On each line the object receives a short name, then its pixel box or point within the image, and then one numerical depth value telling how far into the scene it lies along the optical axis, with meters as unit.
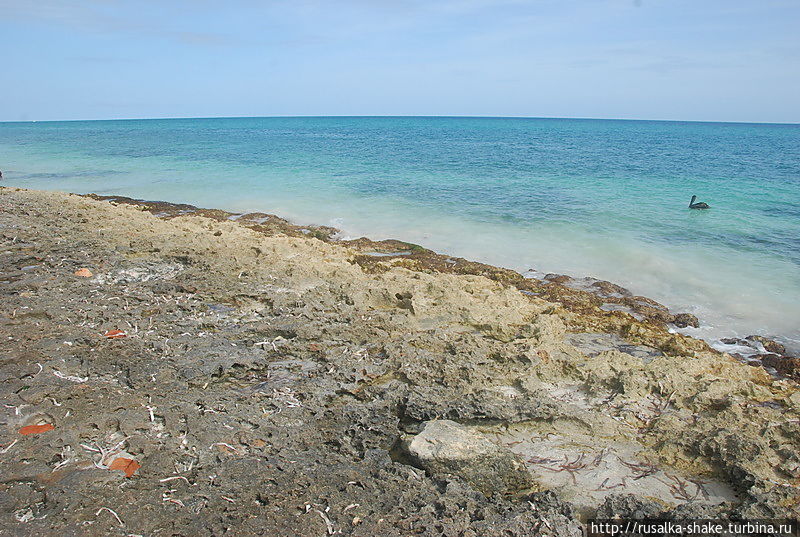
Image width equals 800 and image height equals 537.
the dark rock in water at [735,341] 7.00
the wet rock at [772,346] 6.71
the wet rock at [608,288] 8.79
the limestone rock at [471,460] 3.47
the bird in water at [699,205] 16.30
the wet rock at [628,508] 3.10
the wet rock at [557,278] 9.38
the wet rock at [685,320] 7.54
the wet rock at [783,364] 6.03
